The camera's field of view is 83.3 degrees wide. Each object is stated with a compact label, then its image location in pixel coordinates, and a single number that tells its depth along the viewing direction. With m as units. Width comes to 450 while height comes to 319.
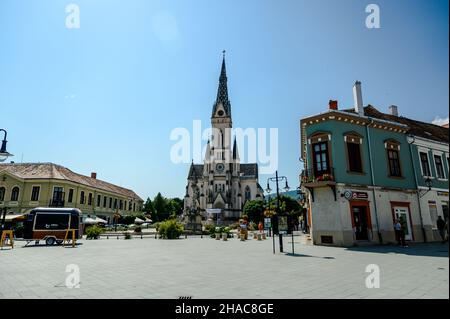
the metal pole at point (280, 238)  14.15
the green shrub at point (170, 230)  27.34
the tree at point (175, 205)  100.94
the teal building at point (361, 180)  17.02
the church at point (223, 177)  73.31
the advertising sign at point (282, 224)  14.38
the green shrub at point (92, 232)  27.62
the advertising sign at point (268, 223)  16.63
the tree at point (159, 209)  85.75
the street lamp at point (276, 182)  14.39
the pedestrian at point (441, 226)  17.53
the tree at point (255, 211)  57.09
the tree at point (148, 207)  86.78
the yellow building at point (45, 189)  36.56
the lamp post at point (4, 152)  10.38
